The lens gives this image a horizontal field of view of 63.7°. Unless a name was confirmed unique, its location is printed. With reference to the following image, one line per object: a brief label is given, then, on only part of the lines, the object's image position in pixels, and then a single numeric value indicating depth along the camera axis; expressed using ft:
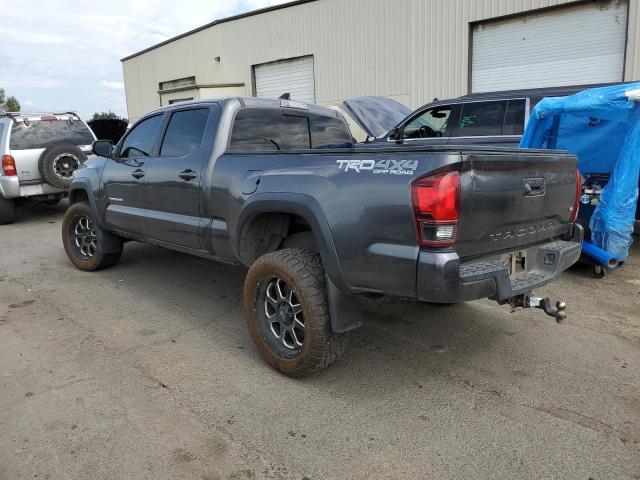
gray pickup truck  8.71
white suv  28.63
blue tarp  16.75
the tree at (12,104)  189.92
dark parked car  23.27
